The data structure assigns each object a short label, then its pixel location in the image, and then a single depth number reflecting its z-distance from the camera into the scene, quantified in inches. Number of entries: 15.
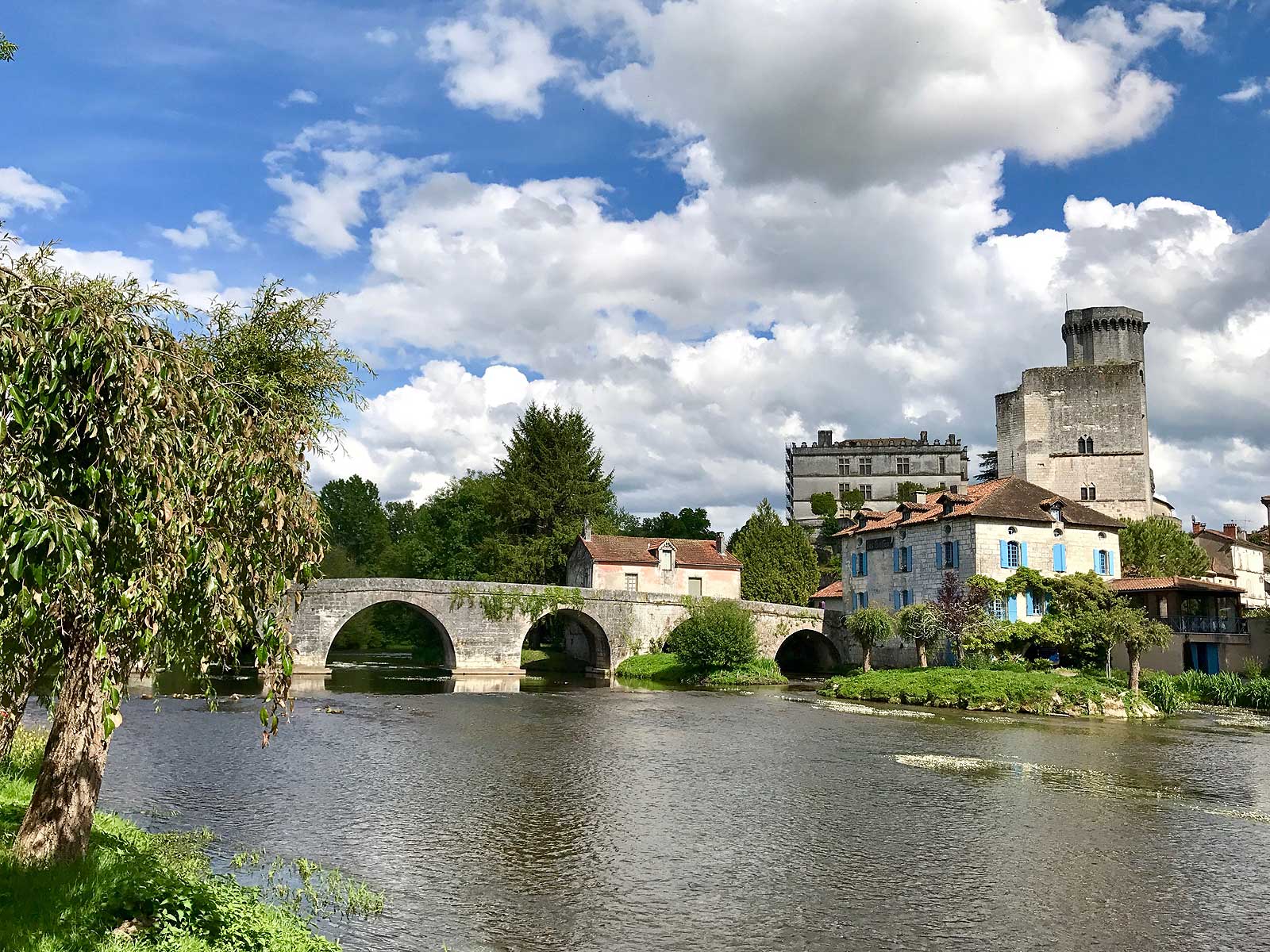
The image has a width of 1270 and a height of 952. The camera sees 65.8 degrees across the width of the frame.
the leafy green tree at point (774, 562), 2443.4
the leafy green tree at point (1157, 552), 1951.3
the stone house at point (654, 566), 2108.8
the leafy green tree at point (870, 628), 1638.8
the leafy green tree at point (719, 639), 1696.6
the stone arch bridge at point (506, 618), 1605.6
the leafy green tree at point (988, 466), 3321.9
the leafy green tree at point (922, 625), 1552.7
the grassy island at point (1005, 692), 1262.3
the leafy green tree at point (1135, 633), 1312.7
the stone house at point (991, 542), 1644.9
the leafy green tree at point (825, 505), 3420.3
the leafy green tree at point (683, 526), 3344.0
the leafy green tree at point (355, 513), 3649.1
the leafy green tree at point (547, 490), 2272.4
